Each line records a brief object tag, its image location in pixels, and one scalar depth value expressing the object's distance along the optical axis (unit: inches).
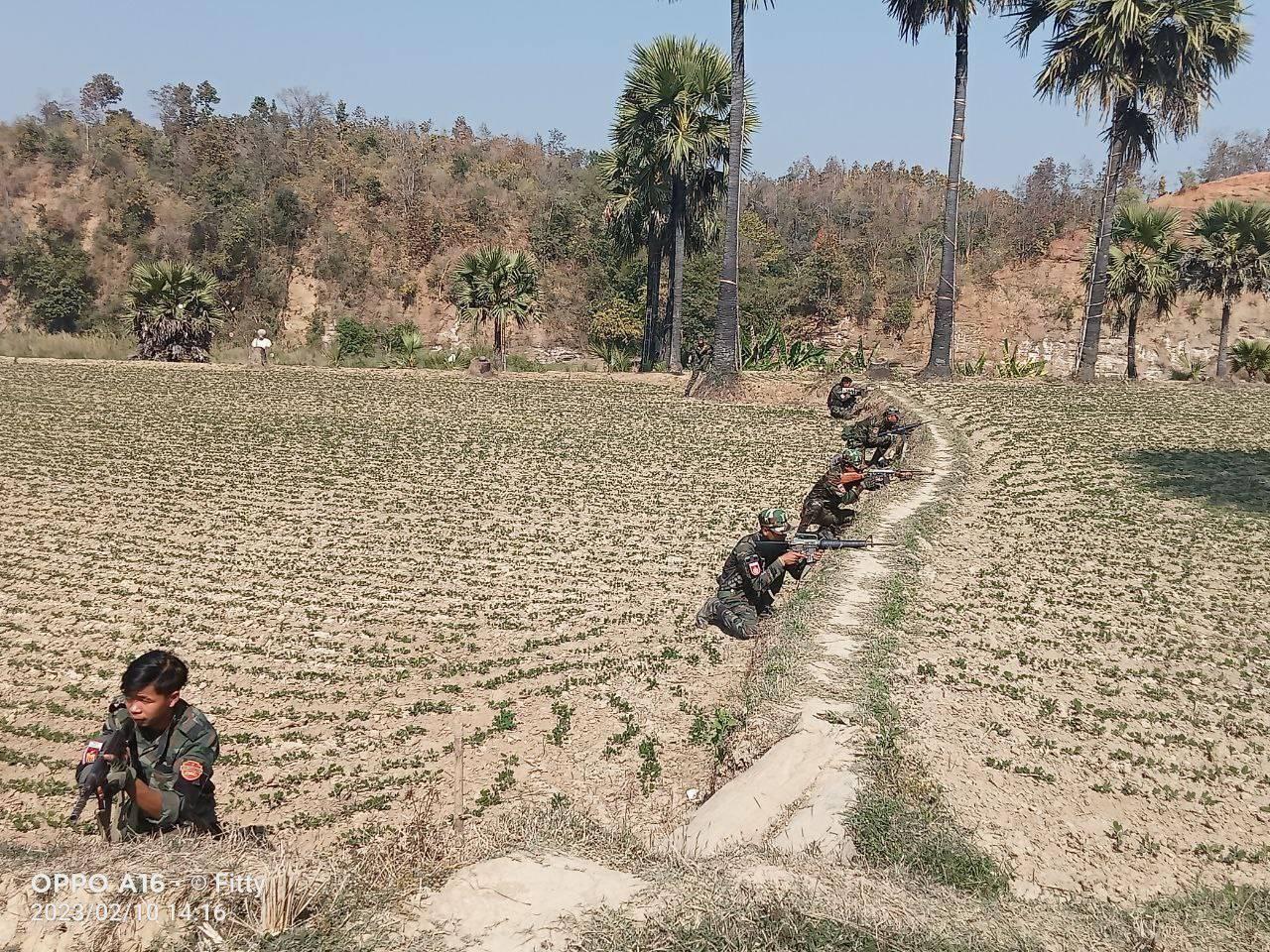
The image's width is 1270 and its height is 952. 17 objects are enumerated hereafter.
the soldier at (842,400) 925.8
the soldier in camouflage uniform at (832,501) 486.3
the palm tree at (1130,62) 1052.5
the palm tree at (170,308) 1250.0
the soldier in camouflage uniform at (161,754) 200.4
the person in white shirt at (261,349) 1285.7
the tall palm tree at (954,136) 1108.5
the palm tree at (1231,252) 1162.6
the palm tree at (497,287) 1268.5
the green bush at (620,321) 1748.3
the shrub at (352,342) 1477.6
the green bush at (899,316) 1857.8
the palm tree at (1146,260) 1220.5
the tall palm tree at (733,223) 1059.9
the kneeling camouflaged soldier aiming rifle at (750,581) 370.3
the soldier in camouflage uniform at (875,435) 679.7
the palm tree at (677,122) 1181.1
